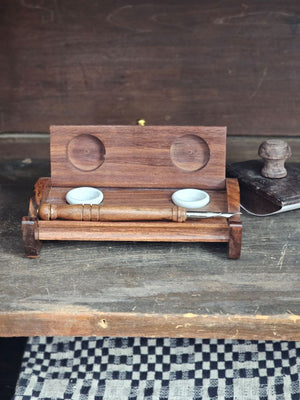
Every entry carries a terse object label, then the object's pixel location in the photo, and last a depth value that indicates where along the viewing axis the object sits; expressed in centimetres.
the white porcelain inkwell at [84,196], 132
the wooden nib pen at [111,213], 124
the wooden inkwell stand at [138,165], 136
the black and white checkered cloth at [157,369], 132
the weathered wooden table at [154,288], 108
